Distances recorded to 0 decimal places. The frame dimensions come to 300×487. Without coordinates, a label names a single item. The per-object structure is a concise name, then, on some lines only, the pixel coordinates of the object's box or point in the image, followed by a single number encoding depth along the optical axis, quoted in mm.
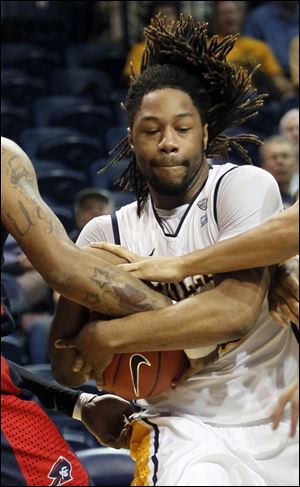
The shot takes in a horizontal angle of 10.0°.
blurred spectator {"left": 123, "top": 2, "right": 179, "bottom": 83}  12940
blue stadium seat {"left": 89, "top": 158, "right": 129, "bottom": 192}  11519
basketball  4899
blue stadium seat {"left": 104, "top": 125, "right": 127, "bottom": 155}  12508
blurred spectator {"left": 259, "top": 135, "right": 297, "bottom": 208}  9822
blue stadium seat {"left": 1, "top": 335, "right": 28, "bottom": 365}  7340
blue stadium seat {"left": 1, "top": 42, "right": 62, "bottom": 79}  13983
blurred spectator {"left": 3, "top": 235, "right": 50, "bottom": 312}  9228
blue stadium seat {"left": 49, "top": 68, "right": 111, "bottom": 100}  13816
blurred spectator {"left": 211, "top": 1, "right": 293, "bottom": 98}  12616
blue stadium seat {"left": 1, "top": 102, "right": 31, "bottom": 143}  12245
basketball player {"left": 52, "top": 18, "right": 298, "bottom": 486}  4776
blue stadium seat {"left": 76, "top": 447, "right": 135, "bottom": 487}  6470
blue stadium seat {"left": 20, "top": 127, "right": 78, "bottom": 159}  12059
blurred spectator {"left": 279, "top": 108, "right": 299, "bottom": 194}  10368
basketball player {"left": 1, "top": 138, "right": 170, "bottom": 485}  4563
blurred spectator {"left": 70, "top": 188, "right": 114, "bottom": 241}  10068
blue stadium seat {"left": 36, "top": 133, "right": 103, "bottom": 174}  11975
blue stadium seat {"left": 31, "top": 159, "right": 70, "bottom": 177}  11507
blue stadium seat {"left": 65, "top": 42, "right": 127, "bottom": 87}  14211
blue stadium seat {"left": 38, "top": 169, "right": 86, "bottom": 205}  11081
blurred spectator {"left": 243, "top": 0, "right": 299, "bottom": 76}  13204
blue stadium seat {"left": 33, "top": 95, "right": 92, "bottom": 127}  13043
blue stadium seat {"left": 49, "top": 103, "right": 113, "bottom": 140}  12892
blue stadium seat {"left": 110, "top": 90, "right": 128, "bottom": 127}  13264
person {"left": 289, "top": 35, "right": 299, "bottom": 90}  12275
